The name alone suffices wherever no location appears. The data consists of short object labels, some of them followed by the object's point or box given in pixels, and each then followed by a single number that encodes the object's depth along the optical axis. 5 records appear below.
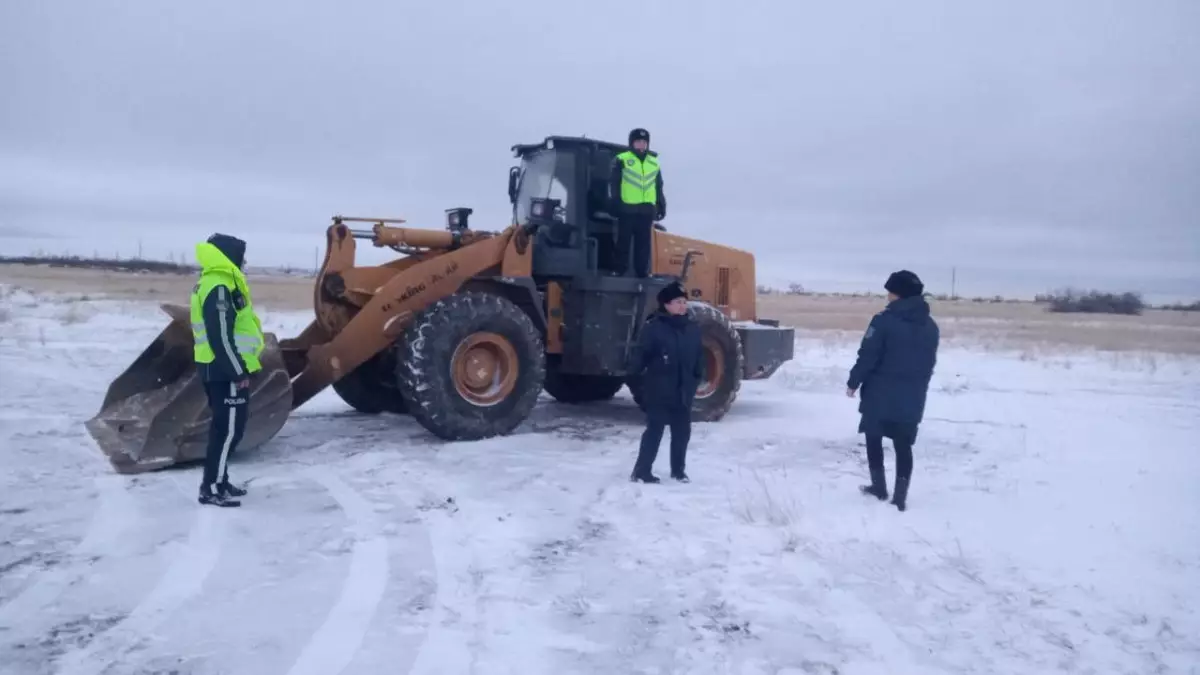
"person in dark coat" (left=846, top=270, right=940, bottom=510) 6.65
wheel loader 7.93
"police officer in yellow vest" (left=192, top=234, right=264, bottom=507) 6.39
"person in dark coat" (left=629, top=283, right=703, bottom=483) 7.28
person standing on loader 9.70
